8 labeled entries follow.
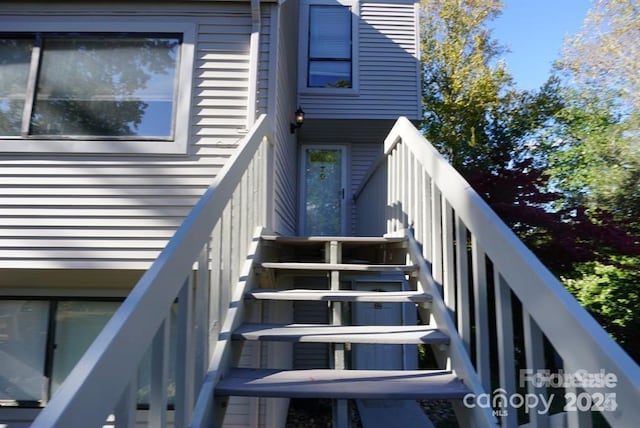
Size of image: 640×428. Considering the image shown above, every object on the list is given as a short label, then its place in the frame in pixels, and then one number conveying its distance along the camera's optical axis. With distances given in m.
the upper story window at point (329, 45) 6.54
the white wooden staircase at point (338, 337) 1.50
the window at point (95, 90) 3.16
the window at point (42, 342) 3.29
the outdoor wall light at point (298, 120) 5.64
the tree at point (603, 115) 8.15
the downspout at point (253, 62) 3.21
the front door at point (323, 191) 6.48
